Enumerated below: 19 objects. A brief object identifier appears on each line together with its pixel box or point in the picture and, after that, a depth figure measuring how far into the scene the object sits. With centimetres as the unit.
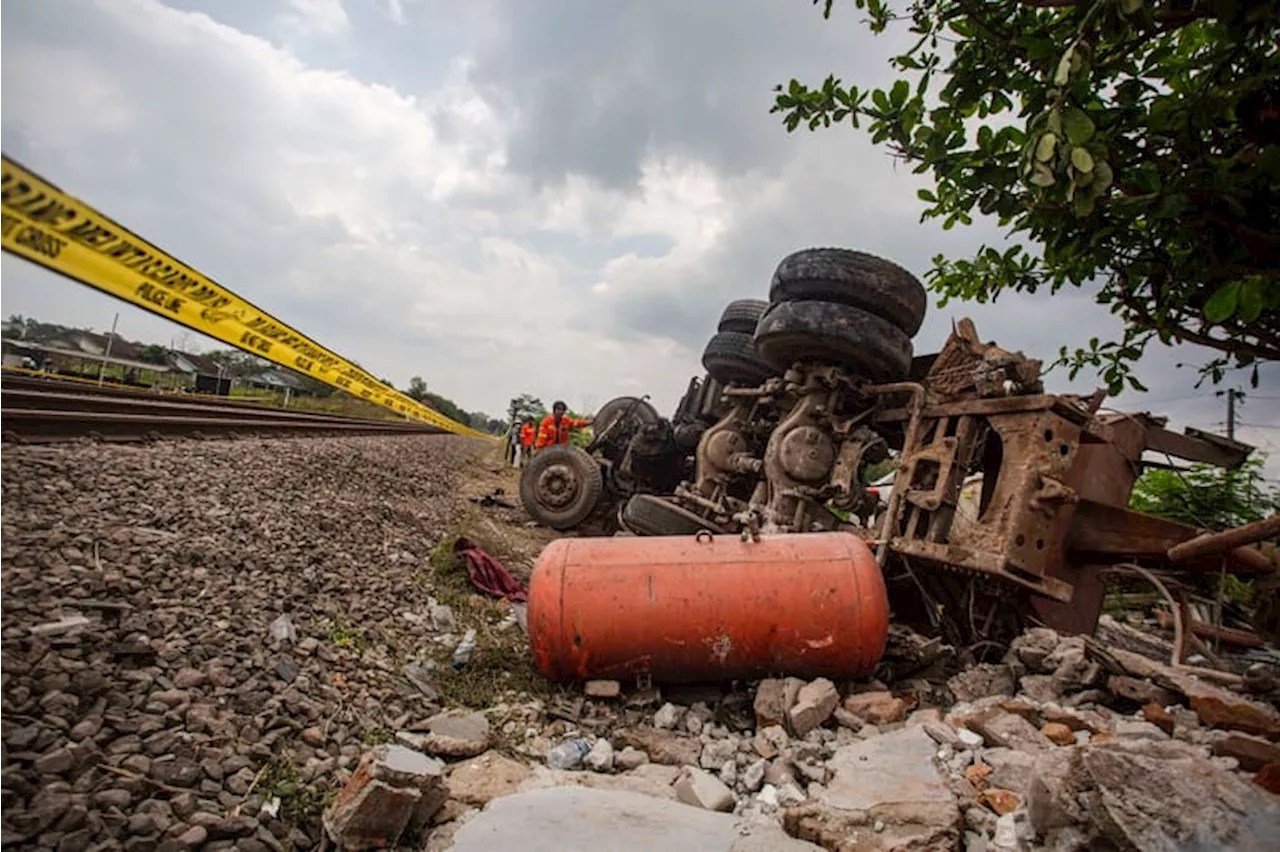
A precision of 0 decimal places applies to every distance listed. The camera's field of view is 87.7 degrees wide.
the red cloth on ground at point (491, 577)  463
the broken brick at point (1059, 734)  265
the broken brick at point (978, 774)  237
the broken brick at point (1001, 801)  218
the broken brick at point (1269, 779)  190
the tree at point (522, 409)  1835
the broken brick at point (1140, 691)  295
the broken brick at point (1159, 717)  267
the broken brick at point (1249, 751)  218
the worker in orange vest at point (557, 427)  1180
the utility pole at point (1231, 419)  1642
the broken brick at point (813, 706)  293
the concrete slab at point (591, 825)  195
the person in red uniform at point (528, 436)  1541
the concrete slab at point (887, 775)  224
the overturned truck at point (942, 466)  362
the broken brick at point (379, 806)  186
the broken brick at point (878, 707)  307
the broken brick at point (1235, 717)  248
